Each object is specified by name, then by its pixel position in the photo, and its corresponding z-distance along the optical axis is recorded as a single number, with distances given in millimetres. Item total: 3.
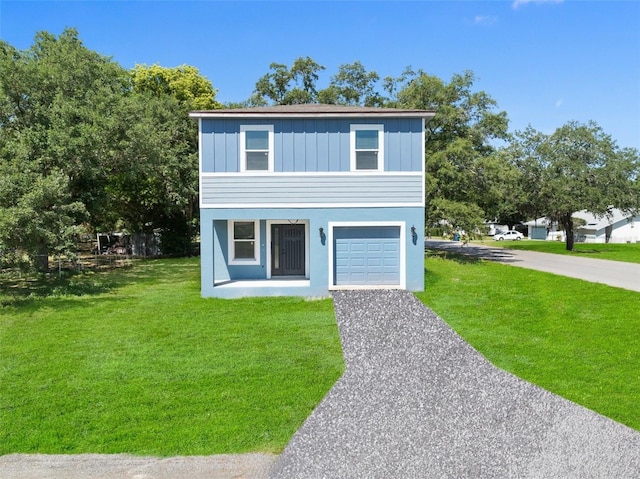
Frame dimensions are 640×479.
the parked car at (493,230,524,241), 57588
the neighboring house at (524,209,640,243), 51094
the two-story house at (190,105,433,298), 13312
